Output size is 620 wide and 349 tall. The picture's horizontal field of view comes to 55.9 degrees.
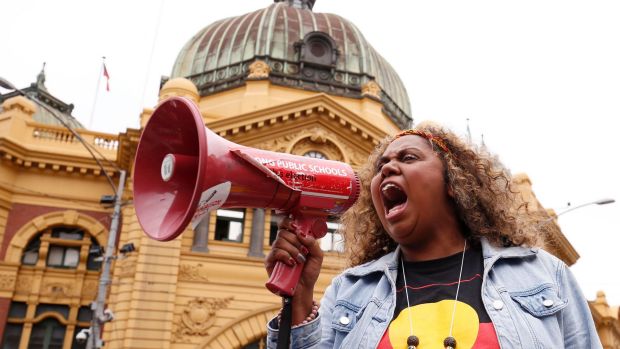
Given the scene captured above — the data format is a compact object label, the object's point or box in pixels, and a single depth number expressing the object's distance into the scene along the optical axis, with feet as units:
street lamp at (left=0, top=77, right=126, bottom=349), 45.94
